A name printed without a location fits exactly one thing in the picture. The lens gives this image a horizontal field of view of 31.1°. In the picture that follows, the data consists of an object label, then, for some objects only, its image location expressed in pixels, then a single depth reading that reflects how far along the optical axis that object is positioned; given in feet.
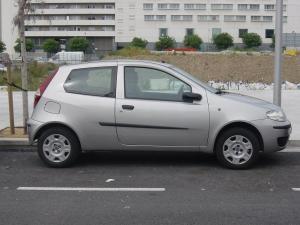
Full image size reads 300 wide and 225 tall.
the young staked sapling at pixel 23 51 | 33.42
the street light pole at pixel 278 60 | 33.17
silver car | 25.22
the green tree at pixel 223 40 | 338.75
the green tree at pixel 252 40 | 344.02
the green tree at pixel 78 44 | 337.31
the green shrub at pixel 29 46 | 339.40
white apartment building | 359.46
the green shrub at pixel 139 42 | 333.29
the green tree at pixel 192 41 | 337.31
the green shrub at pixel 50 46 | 342.64
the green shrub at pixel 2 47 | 344.86
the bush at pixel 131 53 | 211.37
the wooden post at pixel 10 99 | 32.63
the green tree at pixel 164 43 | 341.21
